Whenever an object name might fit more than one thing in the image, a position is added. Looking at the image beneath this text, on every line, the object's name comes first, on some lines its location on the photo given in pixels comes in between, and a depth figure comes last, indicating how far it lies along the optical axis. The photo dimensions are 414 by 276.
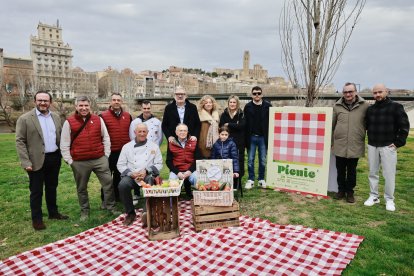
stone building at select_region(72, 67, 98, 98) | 93.81
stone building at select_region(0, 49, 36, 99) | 72.12
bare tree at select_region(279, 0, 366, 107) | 6.34
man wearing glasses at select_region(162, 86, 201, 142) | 5.65
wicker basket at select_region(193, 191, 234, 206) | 4.52
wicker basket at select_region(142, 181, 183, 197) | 4.16
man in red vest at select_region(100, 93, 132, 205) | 5.35
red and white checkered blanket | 3.35
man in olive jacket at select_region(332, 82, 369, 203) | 5.29
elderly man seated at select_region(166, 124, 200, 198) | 5.40
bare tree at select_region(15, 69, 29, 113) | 43.09
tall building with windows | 98.75
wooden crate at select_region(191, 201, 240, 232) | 4.43
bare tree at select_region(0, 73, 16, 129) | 39.28
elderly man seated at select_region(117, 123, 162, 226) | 4.86
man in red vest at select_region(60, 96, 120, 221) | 4.72
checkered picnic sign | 5.79
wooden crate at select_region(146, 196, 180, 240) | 4.33
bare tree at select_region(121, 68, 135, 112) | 54.25
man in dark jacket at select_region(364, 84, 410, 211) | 4.89
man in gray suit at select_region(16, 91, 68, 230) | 4.43
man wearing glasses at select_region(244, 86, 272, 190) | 6.20
